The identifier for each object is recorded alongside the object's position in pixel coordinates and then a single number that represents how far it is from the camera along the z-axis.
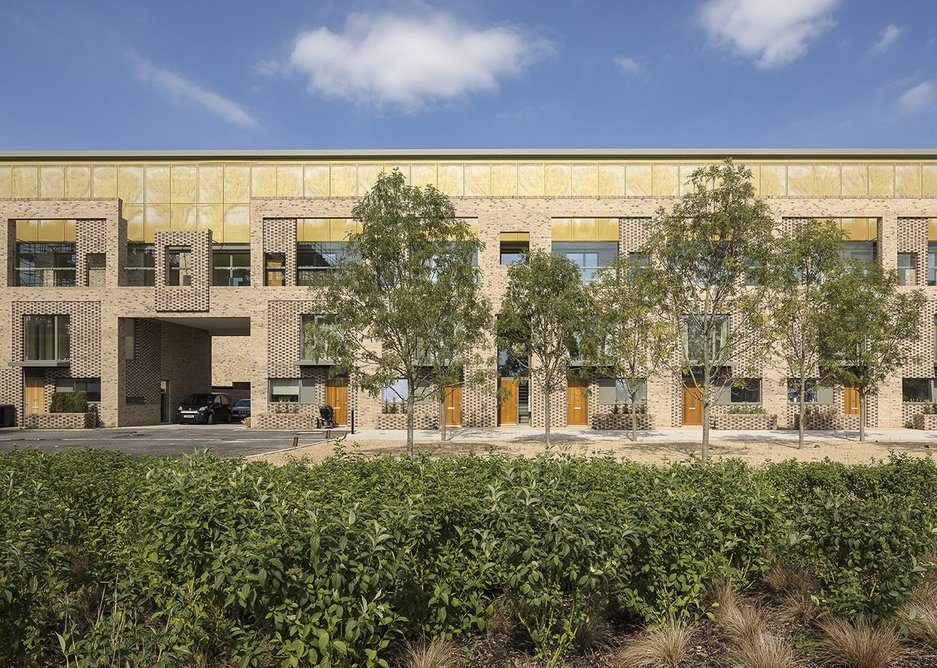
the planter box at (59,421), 28.03
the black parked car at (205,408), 31.77
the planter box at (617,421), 27.56
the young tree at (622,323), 16.42
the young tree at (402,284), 14.21
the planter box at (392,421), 26.94
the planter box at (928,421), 26.56
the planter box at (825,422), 27.86
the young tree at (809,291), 17.69
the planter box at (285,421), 27.80
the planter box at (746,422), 27.33
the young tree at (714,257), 14.78
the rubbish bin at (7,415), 28.27
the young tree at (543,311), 18.58
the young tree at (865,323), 18.17
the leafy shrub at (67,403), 28.25
